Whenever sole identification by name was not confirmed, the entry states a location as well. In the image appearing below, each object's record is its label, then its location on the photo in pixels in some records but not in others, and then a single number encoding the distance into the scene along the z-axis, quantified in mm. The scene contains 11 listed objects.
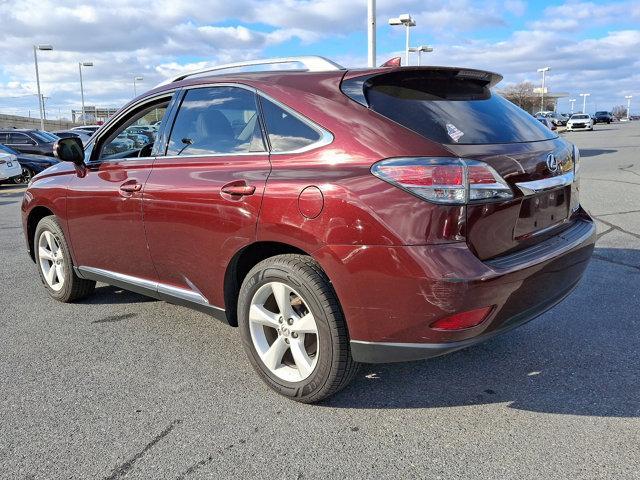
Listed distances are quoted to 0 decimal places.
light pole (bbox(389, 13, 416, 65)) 23156
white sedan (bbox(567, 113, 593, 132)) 48625
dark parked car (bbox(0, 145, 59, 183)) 16812
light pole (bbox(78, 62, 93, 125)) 46297
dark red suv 2508
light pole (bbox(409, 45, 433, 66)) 32938
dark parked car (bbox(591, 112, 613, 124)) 67506
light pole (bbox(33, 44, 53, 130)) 34281
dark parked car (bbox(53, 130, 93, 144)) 22600
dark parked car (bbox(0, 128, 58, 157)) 17828
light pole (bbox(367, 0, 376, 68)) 14125
